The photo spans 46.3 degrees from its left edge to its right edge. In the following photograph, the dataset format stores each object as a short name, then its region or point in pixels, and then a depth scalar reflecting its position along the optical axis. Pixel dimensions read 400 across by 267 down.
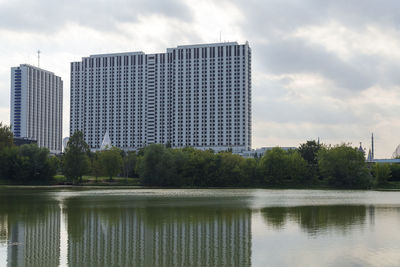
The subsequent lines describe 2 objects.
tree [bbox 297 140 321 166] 135.00
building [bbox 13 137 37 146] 197.65
